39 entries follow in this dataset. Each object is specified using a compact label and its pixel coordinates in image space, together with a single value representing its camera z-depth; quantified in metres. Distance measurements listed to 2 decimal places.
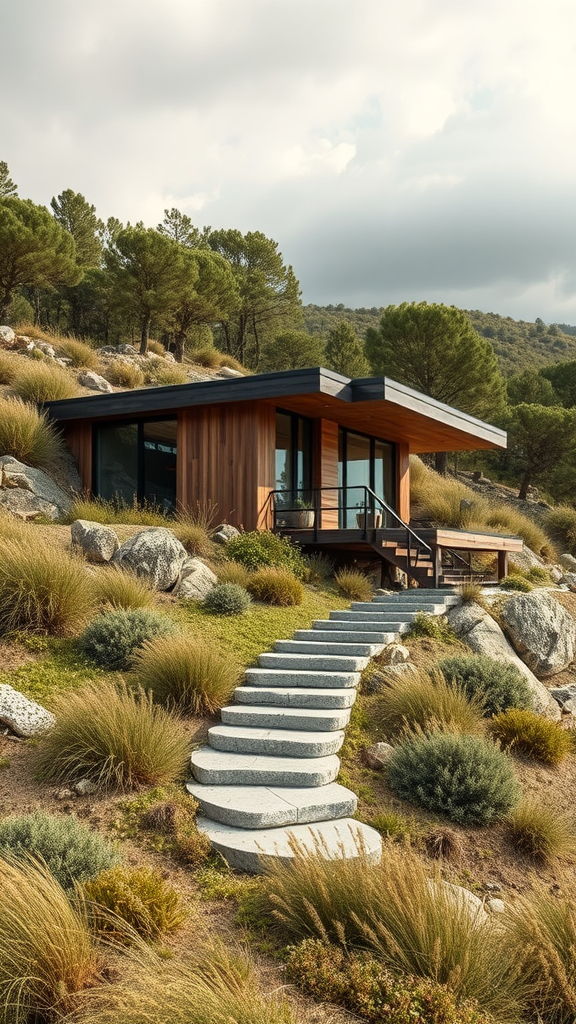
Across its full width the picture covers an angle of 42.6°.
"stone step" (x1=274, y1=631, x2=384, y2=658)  8.35
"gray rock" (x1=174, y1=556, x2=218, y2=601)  9.57
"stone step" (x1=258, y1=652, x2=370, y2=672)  8.00
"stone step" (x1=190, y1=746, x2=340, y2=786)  5.70
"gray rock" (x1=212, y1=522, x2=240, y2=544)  12.39
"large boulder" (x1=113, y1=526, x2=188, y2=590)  9.50
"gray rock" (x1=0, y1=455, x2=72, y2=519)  12.95
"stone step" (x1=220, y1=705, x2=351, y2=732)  6.70
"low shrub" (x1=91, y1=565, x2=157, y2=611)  8.30
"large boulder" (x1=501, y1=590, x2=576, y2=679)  10.09
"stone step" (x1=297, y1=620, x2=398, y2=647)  8.76
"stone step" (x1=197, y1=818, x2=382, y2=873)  4.55
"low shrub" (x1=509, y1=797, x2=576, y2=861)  5.40
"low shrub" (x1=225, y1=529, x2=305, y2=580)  11.45
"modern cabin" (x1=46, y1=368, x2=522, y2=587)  12.59
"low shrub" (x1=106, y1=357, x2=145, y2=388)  21.75
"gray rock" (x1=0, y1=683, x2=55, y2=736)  5.93
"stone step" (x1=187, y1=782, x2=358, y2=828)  5.08
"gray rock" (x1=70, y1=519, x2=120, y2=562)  9.63
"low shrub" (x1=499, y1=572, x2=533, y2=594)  11.88
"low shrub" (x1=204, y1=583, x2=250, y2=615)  9.23
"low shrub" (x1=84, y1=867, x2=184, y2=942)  3.60
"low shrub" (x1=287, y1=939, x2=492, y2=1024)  2.96
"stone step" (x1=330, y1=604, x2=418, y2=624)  9.70
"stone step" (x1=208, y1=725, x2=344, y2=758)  6.21
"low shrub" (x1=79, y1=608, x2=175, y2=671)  7.15
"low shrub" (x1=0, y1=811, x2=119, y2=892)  3.94
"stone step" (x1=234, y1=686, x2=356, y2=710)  7.15
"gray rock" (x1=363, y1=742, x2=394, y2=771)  6.34
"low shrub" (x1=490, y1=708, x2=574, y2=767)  7.05
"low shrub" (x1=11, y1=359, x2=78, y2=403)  16.64
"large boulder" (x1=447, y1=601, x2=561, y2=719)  9.23
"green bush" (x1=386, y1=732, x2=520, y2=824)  5.69
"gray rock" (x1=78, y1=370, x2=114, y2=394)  20.42
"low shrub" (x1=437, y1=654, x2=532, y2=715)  7.70
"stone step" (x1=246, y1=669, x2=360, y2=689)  7.60
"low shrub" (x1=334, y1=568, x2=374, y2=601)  11.97
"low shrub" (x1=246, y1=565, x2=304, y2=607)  10.28
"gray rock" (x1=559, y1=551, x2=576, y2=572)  18.75
